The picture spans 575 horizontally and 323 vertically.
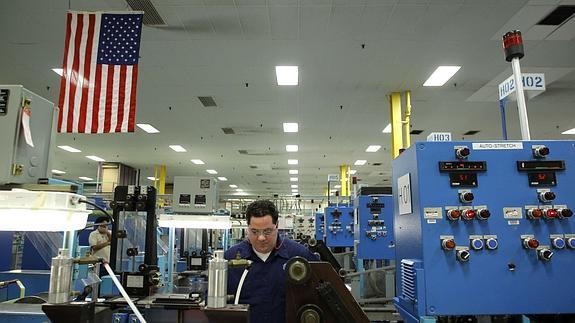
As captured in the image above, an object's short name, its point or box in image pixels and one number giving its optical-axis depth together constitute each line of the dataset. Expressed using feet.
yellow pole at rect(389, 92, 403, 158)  25.25
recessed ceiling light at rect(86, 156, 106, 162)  46.91
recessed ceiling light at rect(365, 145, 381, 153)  40.83
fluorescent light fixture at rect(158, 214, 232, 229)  14.51
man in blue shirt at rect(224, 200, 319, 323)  7.57
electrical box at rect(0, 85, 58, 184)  5.08
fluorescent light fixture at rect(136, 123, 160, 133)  33.03
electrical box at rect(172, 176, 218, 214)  19.53
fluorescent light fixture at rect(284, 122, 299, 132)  32.42
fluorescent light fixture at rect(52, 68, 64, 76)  21.90
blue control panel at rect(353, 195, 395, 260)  22.79
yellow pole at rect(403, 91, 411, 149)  24.63
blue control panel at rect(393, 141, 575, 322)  7.50
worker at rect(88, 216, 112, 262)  20.54
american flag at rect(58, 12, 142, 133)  14.23
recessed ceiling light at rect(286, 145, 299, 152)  40.60
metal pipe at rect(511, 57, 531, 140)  8.22
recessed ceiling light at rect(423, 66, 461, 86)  21.71
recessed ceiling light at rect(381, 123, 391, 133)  33.42
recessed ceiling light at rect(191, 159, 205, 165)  48.58
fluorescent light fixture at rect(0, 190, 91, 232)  4.45
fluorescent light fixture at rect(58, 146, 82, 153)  41.52
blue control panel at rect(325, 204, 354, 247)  30.17
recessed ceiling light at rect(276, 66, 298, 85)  21.68
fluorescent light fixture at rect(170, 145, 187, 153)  41.06
